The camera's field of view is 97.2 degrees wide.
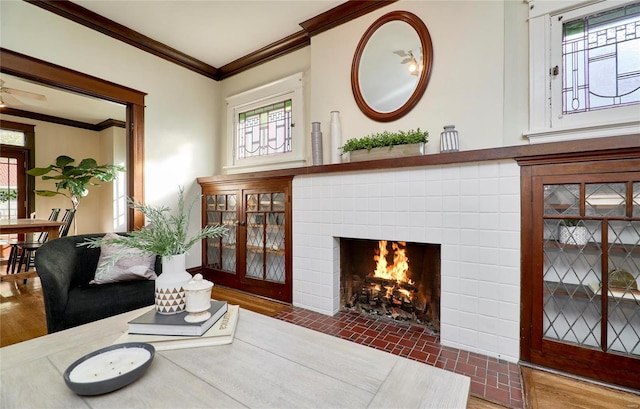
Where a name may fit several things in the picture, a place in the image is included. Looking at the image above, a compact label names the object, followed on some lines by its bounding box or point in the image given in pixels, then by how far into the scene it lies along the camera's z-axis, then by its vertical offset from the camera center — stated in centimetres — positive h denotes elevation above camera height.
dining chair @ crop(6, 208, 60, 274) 381 -60
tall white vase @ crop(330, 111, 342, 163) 262 +62
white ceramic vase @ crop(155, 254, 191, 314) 112 -33
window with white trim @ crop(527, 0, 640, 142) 170 +85
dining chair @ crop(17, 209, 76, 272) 363 -57
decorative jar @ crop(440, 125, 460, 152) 203 +46
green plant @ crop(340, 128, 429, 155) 218 +51
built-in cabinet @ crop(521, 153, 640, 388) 153 -37
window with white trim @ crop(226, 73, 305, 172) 315 +95
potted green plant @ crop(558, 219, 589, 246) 164 -18
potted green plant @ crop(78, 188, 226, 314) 113 -20
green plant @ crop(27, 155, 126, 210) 393 +43
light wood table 74 -52
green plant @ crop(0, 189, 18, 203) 493 +16
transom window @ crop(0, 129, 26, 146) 490 +118
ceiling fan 325 +130
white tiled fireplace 177 -18
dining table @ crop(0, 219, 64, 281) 282 -26
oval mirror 229 +118
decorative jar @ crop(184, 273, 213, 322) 109 -38
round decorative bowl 75 -49
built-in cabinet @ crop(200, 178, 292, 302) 286 -37
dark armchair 165 -57
